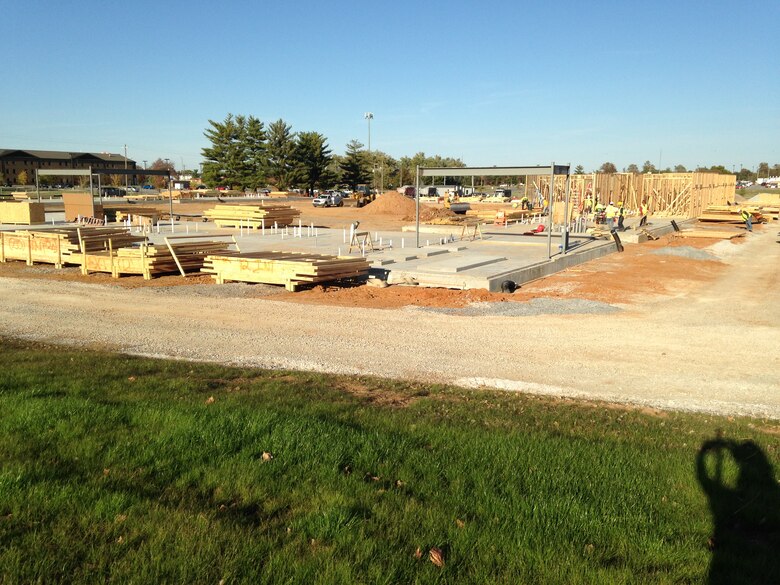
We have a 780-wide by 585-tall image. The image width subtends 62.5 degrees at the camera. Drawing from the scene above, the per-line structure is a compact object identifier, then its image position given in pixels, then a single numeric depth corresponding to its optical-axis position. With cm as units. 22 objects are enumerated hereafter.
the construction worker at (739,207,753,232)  4025
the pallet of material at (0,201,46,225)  3881
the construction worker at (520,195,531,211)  4931
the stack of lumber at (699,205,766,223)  4306
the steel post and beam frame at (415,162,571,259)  2284
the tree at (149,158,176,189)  12840
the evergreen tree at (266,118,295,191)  9462
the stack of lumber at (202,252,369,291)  1784
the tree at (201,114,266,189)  9138
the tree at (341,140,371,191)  9935
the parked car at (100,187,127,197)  8786
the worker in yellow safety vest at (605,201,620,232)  3523
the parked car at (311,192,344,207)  6525
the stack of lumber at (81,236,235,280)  1980
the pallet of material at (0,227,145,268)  2192
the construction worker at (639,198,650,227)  3644
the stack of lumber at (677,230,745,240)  3553
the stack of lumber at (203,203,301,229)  3719
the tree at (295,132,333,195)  9475
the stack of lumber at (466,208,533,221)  4128
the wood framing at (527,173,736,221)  5062
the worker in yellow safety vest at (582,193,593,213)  4590
